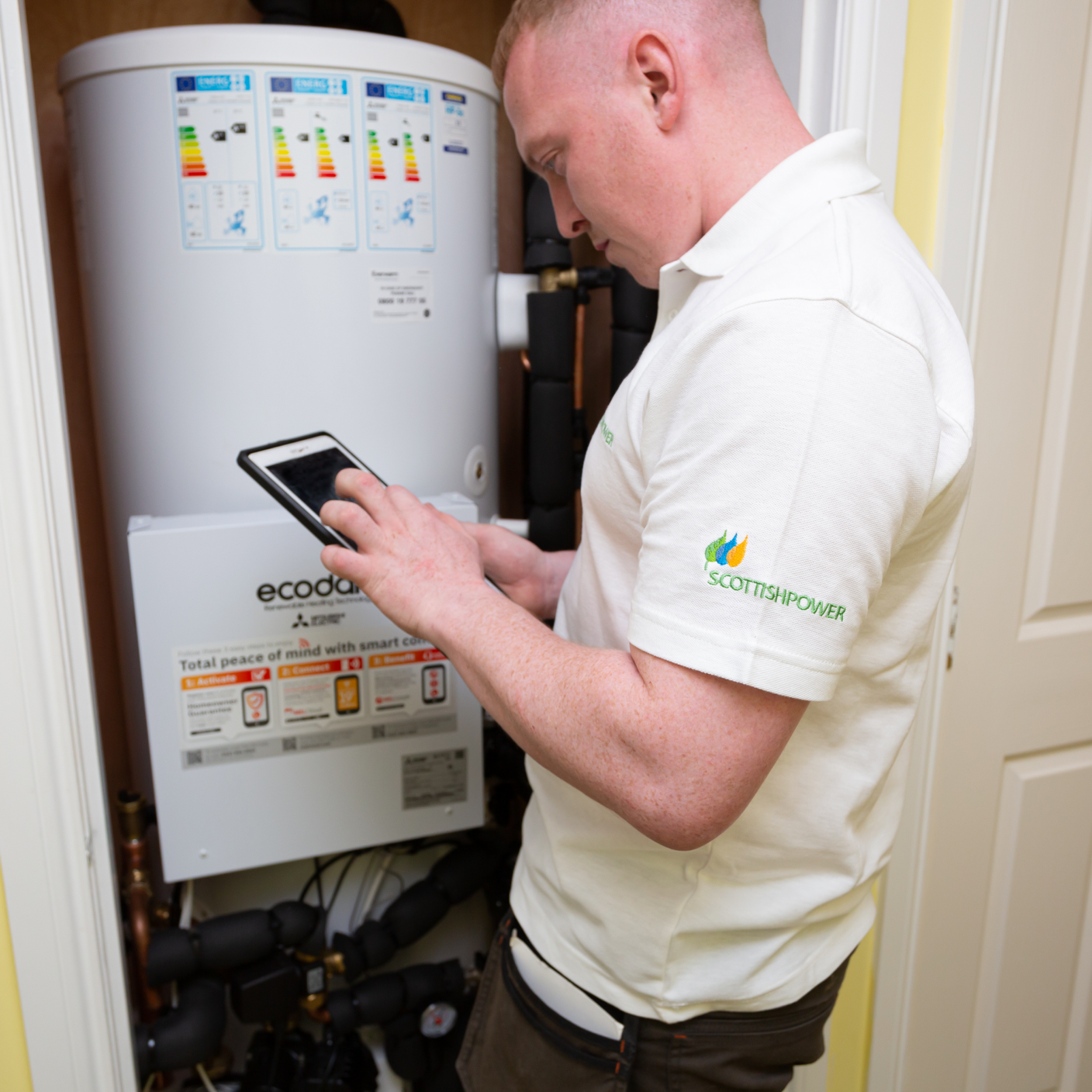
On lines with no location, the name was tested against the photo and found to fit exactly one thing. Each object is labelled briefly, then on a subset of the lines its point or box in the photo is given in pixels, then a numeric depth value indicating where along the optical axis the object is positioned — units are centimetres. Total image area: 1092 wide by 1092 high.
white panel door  104
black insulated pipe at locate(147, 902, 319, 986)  106
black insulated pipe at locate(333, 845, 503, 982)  117
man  49
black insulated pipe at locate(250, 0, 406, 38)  114
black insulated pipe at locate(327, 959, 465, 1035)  116
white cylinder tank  94
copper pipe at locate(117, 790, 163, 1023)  108
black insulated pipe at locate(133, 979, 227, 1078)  105
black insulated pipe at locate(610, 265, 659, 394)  121
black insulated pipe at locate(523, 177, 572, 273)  119
